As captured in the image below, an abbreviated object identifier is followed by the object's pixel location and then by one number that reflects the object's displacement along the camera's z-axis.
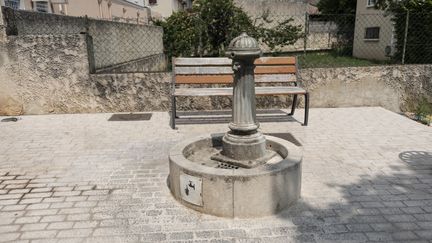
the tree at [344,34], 21.42
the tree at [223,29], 9.23
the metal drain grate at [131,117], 6.45
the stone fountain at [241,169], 3.02
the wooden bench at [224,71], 6.23
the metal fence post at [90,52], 6.54
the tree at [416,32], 9.35
